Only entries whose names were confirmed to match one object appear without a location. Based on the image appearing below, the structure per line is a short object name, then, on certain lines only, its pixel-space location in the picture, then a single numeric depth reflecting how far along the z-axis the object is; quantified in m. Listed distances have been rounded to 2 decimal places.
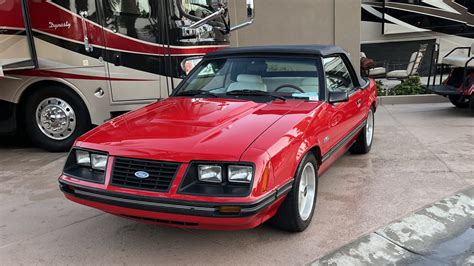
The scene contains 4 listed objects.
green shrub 10.27
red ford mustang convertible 2.86
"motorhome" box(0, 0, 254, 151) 6.07
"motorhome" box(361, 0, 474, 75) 12.64
